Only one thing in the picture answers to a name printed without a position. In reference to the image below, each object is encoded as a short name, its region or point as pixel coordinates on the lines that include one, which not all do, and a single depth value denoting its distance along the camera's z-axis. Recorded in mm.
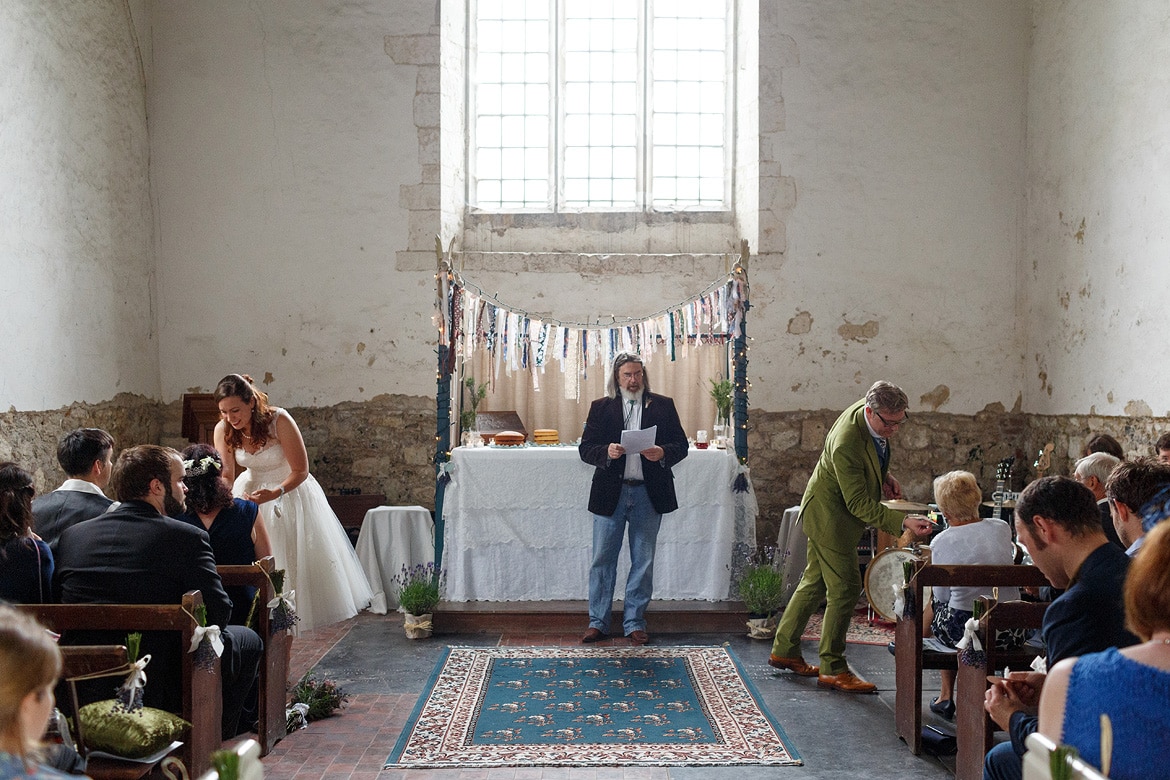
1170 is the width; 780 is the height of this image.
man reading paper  6352
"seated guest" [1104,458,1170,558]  3516
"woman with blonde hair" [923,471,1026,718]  4652
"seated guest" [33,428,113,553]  3893
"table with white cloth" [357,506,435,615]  7652
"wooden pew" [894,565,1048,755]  4336
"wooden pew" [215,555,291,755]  4340
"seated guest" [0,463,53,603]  3383
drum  5418
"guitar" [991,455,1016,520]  7359
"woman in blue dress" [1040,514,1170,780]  1978
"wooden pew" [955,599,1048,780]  3791
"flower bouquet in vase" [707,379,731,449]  7824
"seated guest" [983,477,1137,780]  2852
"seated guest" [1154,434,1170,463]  4773
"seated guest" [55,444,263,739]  3574
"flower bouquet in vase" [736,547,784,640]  6562
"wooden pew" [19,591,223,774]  3418
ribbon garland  7531
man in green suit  5297
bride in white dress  6027
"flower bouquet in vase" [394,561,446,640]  6605
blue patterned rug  4418
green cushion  3123
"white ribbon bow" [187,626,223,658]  3525
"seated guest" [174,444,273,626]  4371
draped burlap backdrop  9266
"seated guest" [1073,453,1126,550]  4496
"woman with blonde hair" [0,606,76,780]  1770
